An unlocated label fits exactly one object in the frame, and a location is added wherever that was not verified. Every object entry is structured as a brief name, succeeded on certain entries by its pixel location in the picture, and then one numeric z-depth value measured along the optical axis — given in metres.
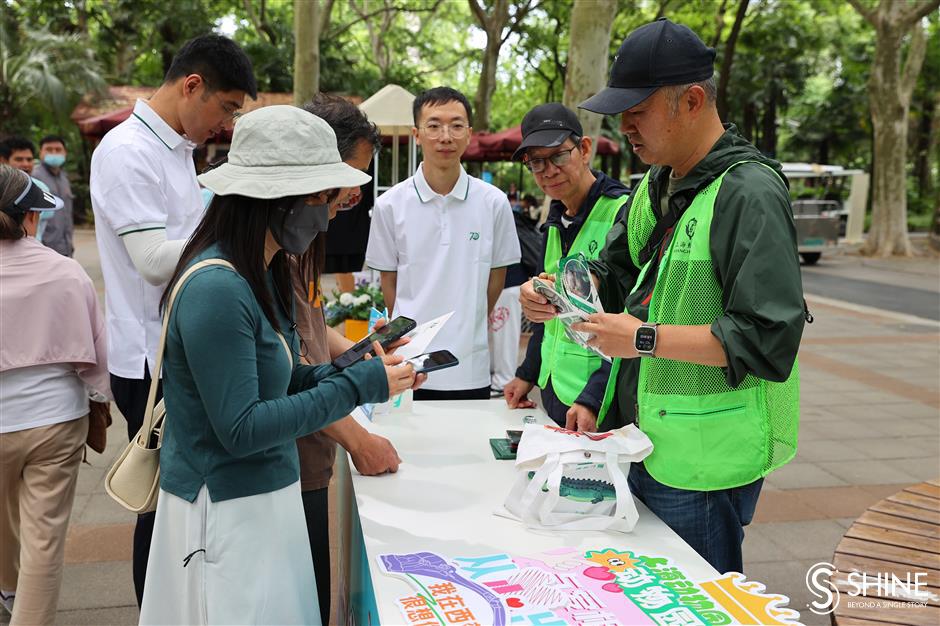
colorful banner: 1.49
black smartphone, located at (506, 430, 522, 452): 2.44
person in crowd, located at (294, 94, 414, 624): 2.22
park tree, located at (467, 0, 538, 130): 17.81
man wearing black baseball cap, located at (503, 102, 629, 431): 2.71
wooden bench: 1.92
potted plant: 4.52
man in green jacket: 1.62
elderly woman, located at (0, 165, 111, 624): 2.75
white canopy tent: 8.66
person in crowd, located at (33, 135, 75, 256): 7.41
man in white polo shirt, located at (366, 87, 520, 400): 3.36
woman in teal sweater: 1.54
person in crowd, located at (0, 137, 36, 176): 6.49
